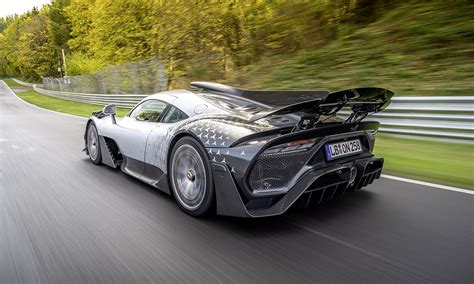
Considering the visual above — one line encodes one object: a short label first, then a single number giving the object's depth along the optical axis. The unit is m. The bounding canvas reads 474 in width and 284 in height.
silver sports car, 2.75
